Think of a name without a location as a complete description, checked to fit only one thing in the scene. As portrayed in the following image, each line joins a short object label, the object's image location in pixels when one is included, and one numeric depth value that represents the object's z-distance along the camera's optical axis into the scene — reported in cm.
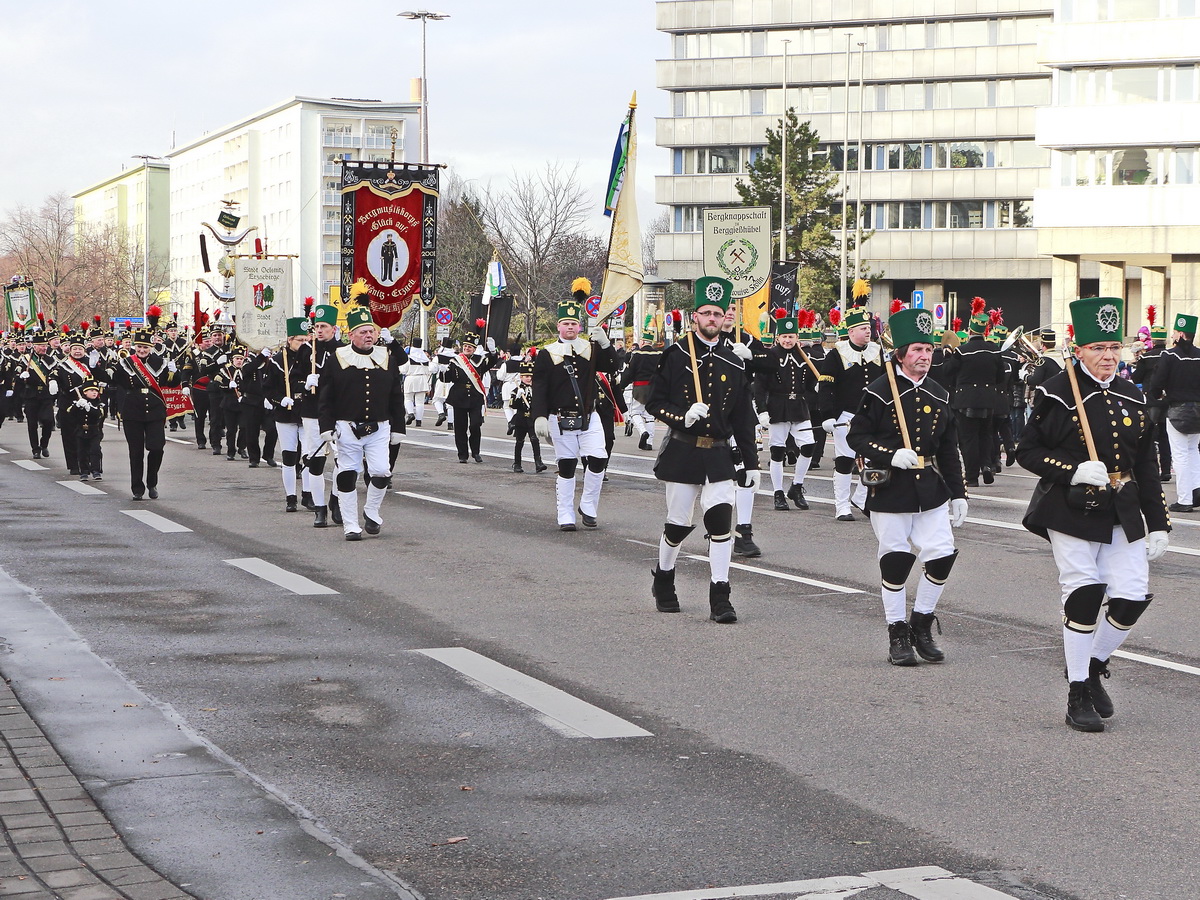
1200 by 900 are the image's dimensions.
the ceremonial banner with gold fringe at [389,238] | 2431
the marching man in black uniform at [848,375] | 1614
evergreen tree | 7125
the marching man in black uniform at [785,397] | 1653
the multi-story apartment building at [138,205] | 16238
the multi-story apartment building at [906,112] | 7944
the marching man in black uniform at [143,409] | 1805
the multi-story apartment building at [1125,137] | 5409
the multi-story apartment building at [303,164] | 13025
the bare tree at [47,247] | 9569
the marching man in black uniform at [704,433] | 1000
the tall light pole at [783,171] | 7012
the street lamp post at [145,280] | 10462
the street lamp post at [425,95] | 4001
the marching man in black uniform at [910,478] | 850
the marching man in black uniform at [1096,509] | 705
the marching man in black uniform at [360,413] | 1437
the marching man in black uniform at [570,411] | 1511
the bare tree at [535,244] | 6569
